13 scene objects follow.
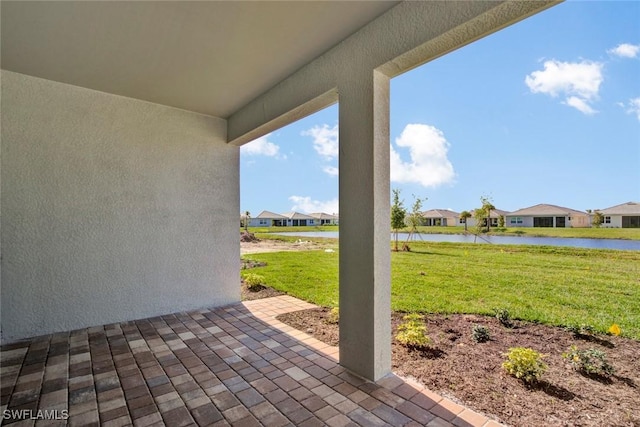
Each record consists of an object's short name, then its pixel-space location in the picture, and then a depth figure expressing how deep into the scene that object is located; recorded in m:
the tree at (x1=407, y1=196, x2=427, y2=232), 12.04
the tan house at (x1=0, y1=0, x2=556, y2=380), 2.40
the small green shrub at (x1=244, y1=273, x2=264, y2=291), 5.90
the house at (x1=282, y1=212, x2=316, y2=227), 32.05
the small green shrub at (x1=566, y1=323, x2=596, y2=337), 3.29
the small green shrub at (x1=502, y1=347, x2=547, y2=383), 2.44
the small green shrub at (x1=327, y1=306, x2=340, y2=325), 4.05
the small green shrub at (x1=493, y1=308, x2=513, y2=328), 3.73
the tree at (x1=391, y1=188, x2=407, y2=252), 11.14
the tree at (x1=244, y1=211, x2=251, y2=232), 20.42
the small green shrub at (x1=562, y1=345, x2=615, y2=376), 2.54
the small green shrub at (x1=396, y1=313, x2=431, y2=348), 3.11
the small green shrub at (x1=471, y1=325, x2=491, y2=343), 3.27
